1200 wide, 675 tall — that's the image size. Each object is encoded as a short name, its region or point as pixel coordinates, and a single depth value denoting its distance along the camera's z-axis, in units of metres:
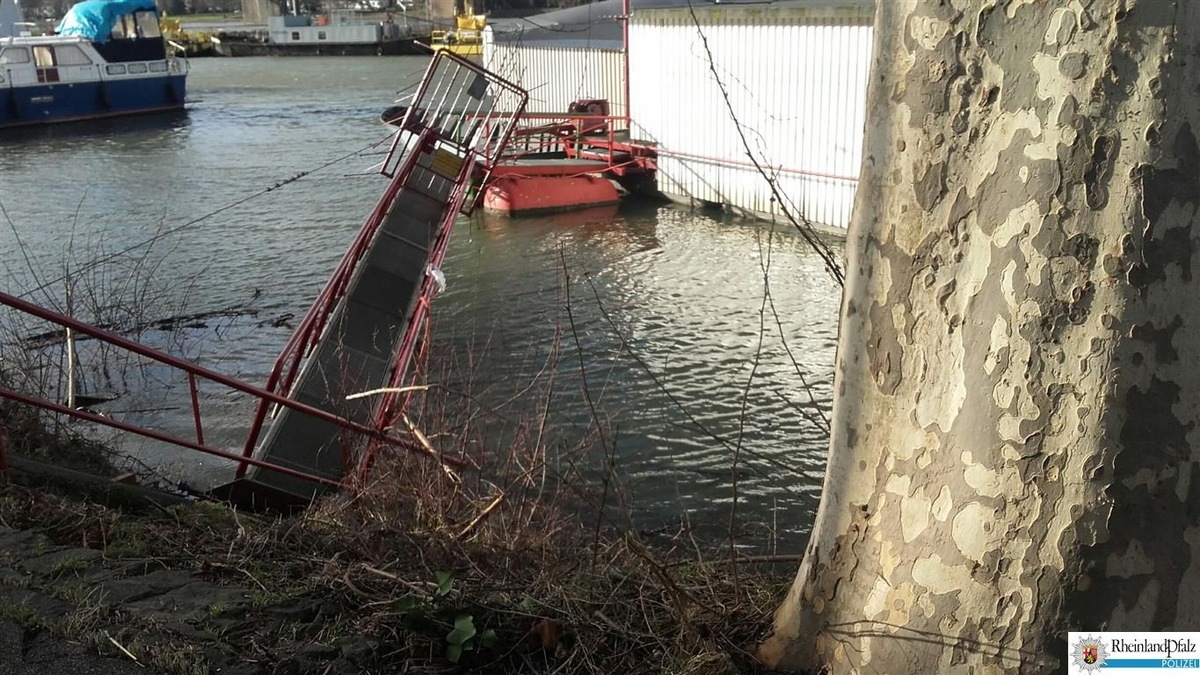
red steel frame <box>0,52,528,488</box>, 5.11
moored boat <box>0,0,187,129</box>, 33.72
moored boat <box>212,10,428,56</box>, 66.94
